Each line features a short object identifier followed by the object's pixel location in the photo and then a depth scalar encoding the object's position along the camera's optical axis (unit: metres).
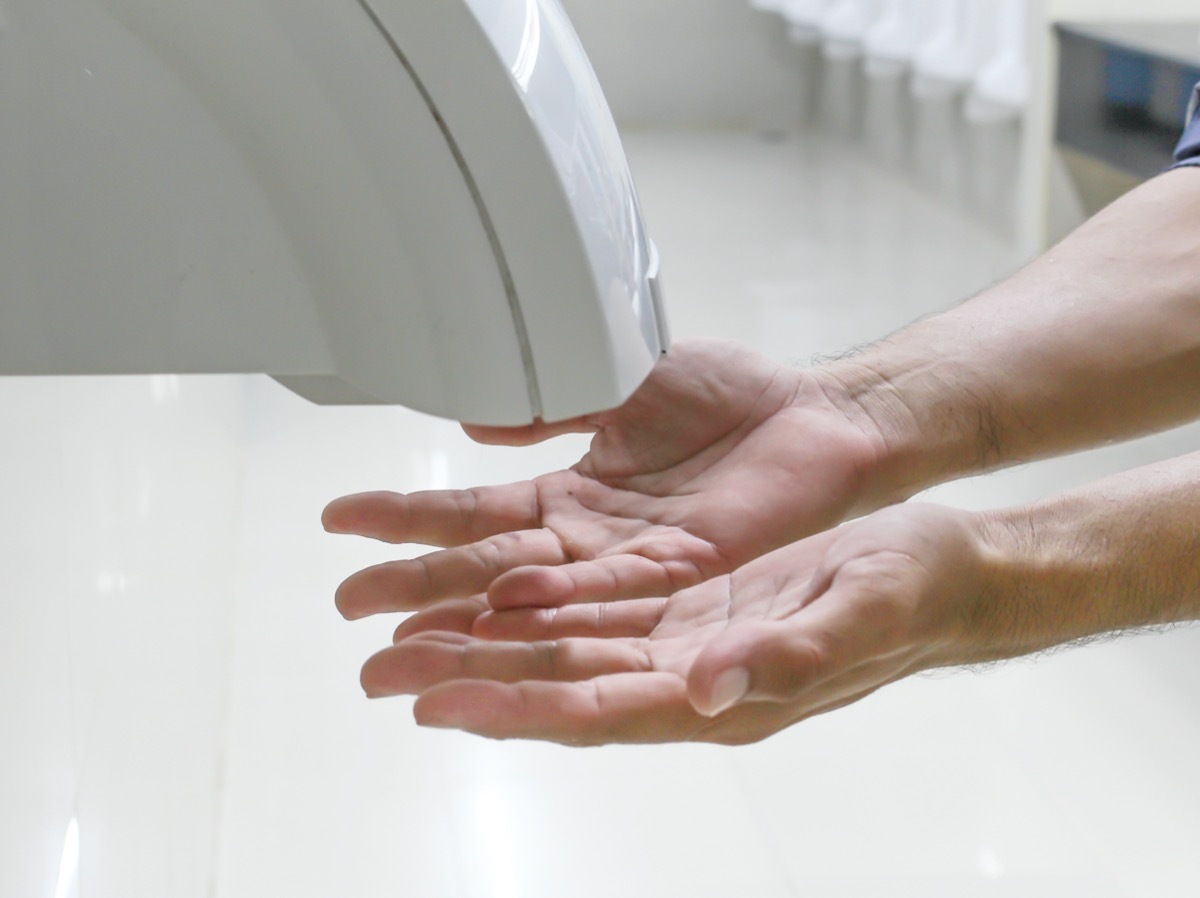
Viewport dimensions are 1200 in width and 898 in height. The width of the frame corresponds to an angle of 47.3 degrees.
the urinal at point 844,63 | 3.50
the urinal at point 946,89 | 2.88
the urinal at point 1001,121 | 2.64
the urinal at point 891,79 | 3.21
